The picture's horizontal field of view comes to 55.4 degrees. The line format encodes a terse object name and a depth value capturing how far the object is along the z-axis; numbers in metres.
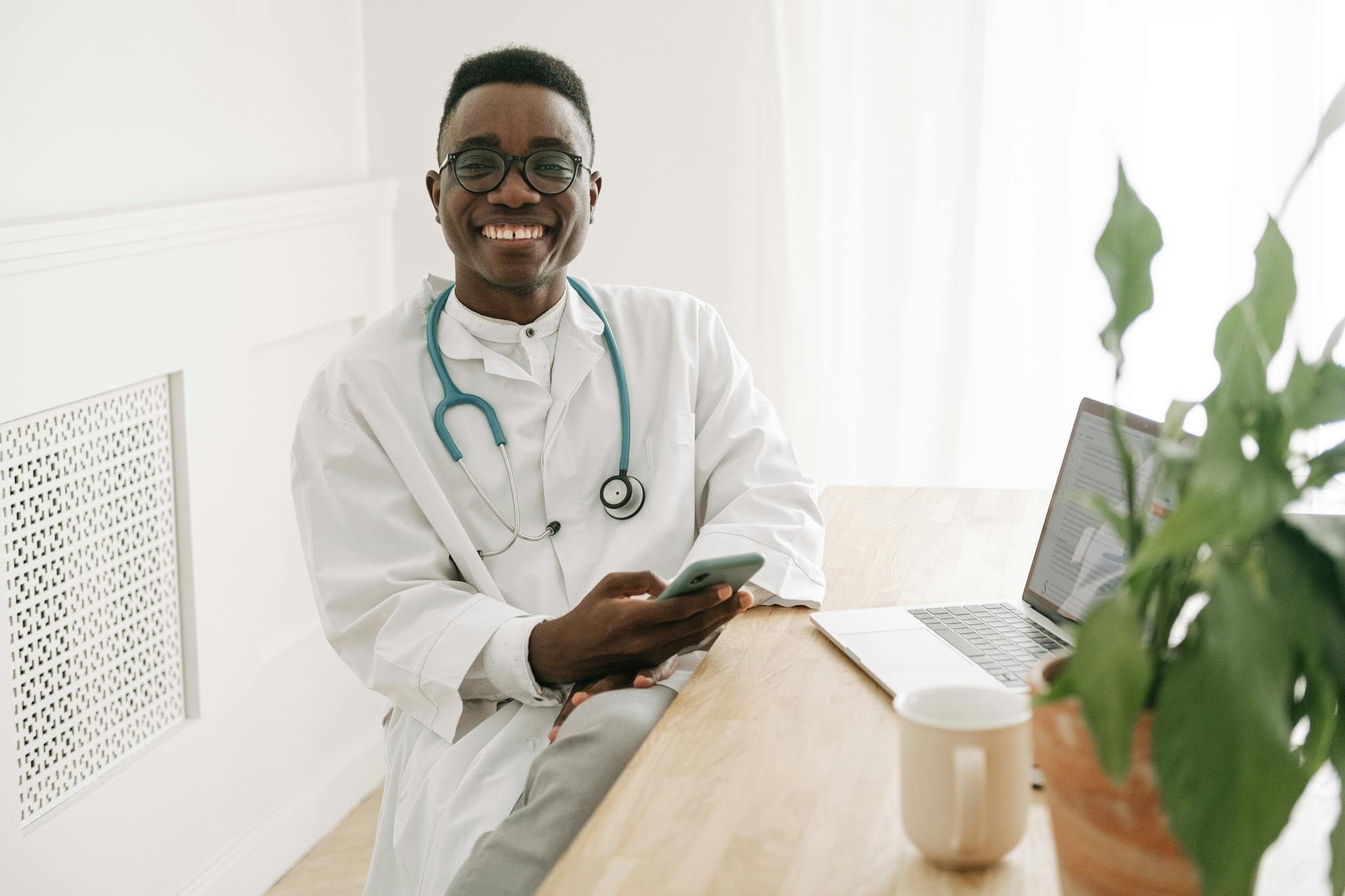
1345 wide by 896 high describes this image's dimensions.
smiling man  1.46
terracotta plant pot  0.78
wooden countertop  0.93
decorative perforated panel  1.93
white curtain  2.65
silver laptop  1.31
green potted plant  0.66
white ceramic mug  0.90
